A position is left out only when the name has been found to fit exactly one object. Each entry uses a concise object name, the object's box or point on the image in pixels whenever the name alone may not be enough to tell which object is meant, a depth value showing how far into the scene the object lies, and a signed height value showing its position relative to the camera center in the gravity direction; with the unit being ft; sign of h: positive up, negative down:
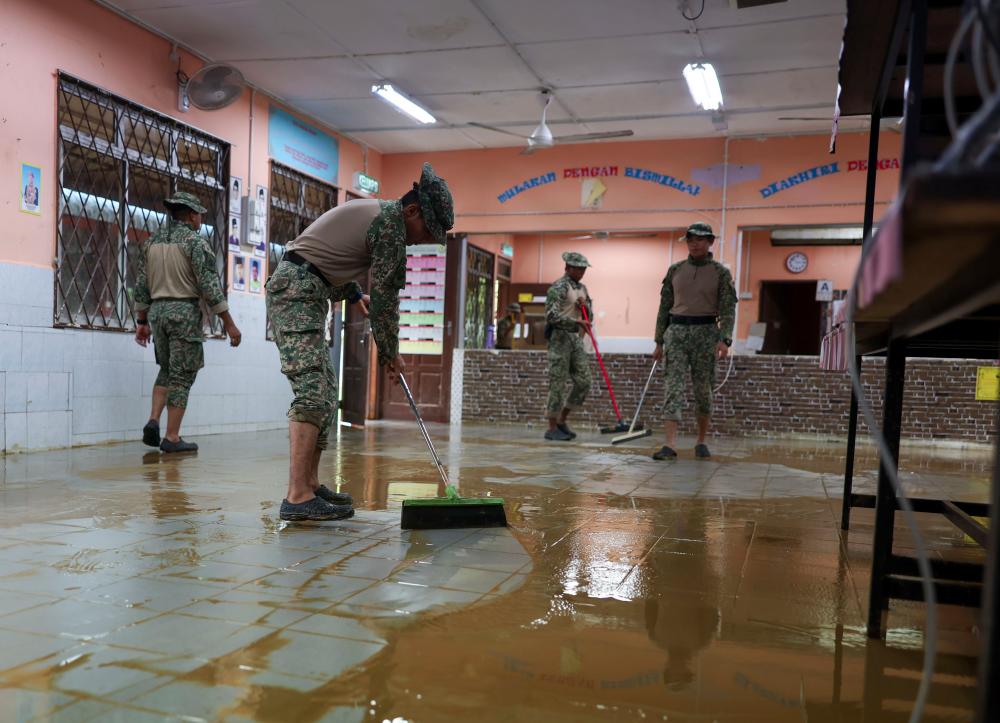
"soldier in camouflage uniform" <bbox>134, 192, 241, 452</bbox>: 16.85 +0.64
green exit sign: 30.63 +6.16
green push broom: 9.74 -2.18
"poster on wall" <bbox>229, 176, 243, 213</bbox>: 23.35 +4.26
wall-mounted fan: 20.65 +6.63
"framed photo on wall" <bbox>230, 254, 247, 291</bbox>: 23.68 +1.82
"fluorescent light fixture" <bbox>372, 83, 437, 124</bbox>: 24.36 +7.74
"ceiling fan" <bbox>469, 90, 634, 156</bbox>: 26.00 +7.49
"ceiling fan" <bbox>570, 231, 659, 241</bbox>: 41.20 +5.92
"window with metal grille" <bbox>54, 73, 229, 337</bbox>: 18.06 +3.40
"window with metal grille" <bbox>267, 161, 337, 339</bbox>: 25.84 +4.51
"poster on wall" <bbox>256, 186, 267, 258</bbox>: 24.38 +3.45
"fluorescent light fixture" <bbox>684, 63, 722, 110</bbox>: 22.00 +7.85
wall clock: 39.50 +4.60
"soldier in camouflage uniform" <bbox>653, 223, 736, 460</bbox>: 18.28 +0.62
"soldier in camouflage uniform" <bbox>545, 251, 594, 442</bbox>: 22.49 +0.14
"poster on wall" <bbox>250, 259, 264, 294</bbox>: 24.57 +1.90
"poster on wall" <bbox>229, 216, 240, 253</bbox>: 23.39 +3.00
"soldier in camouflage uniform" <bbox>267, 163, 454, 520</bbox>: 9.82 +0.65
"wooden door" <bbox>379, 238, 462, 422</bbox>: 31.53 -1.62
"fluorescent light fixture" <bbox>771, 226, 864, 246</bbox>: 36.47 +5.64
